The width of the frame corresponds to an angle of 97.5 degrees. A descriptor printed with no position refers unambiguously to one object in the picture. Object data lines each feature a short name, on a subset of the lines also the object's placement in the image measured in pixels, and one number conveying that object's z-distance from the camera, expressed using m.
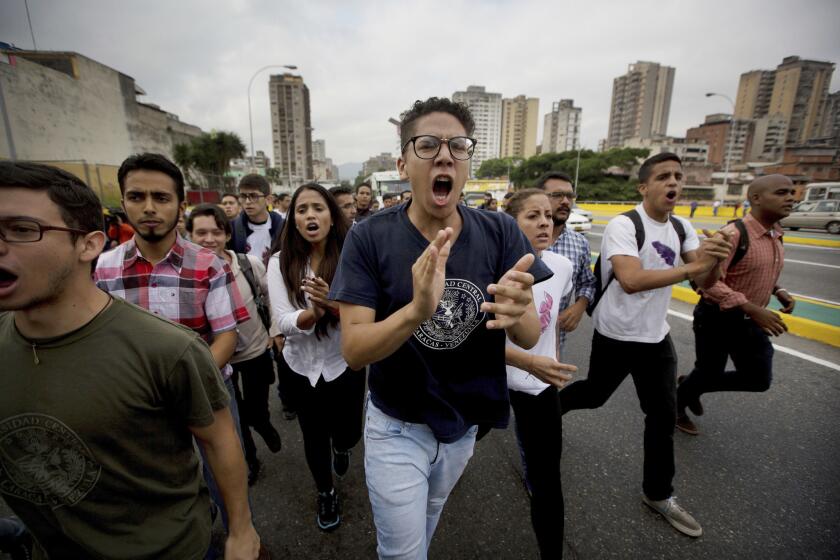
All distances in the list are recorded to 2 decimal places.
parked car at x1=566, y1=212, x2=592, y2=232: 16.39
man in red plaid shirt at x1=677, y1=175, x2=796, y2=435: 2.81
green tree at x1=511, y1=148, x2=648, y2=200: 50.69
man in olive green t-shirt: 1.09
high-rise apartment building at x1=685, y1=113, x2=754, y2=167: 84.81
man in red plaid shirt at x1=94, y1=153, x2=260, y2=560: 2.00
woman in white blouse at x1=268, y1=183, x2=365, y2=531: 2.38
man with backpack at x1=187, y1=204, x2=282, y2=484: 2.83
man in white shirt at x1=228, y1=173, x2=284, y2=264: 4.59
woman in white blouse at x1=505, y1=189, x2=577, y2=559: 1.91
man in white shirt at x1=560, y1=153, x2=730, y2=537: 2.33
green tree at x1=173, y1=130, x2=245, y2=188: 35.62
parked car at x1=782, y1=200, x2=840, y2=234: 17.00
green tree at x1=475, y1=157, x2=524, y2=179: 74.81
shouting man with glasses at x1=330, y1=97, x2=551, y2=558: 1.47
